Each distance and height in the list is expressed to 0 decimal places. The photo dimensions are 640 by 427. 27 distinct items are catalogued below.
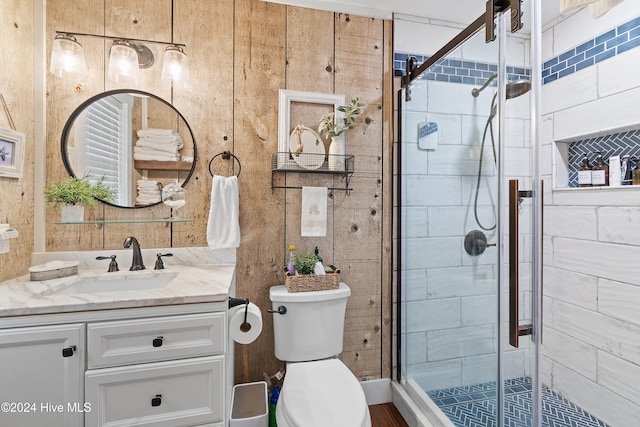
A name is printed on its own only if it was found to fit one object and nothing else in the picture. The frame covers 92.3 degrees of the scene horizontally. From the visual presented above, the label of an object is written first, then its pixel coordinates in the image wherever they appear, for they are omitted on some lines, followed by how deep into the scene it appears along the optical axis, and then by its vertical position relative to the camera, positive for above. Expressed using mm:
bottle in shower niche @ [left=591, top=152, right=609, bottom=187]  1711 +242
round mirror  1562 +360
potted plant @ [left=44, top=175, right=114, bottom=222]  1448 +85
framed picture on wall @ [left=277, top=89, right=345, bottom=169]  1754 +530
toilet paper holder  1290 -378
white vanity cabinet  1034 -543
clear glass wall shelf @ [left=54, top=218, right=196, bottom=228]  1581 -35
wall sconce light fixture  1432 +762
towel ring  1703 +330
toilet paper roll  1267 -458
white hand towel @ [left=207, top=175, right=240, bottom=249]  1628 +3
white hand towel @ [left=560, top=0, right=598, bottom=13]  1066 +744
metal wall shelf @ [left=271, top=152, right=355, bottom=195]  1744 +294
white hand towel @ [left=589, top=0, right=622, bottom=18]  1076 +748
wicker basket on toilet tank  1610 -357
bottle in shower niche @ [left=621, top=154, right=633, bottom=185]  1600 +235
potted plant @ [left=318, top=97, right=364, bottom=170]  1757 +504
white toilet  1160 -725
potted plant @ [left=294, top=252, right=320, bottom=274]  1668 -273
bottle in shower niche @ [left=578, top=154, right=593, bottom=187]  1781 +246
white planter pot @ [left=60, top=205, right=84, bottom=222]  1463 +5
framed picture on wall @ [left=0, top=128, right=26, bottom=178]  1308 +271
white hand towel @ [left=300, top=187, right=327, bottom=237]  1752 +22
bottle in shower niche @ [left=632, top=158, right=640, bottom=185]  1550 +215
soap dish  1335 -251
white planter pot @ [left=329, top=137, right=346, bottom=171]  1771 +342
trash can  1403 -952
